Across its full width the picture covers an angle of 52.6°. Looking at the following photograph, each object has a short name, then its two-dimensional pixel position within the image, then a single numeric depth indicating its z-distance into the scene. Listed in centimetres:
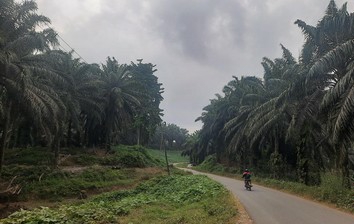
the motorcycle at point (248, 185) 2463
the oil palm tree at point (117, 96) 4144
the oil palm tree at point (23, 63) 1988
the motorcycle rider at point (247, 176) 2473
